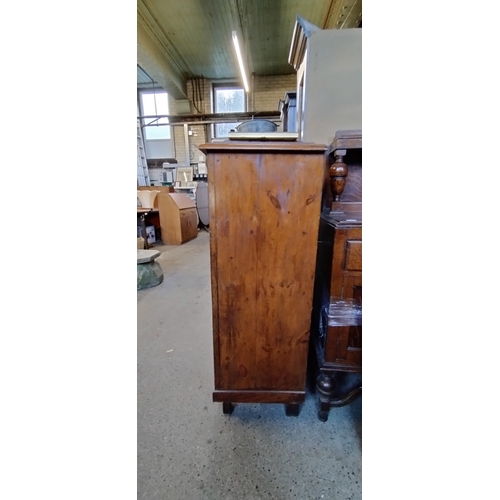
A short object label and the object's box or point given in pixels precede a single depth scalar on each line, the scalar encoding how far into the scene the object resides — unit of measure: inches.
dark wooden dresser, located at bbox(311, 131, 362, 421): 30.9
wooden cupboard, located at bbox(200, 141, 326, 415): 28.4
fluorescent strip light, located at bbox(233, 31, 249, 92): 136.0
